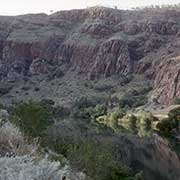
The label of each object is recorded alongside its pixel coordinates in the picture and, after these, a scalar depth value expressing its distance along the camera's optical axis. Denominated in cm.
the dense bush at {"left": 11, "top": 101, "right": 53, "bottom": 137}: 2119
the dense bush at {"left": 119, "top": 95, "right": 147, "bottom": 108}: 12381
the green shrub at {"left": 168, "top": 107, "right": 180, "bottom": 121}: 7830
